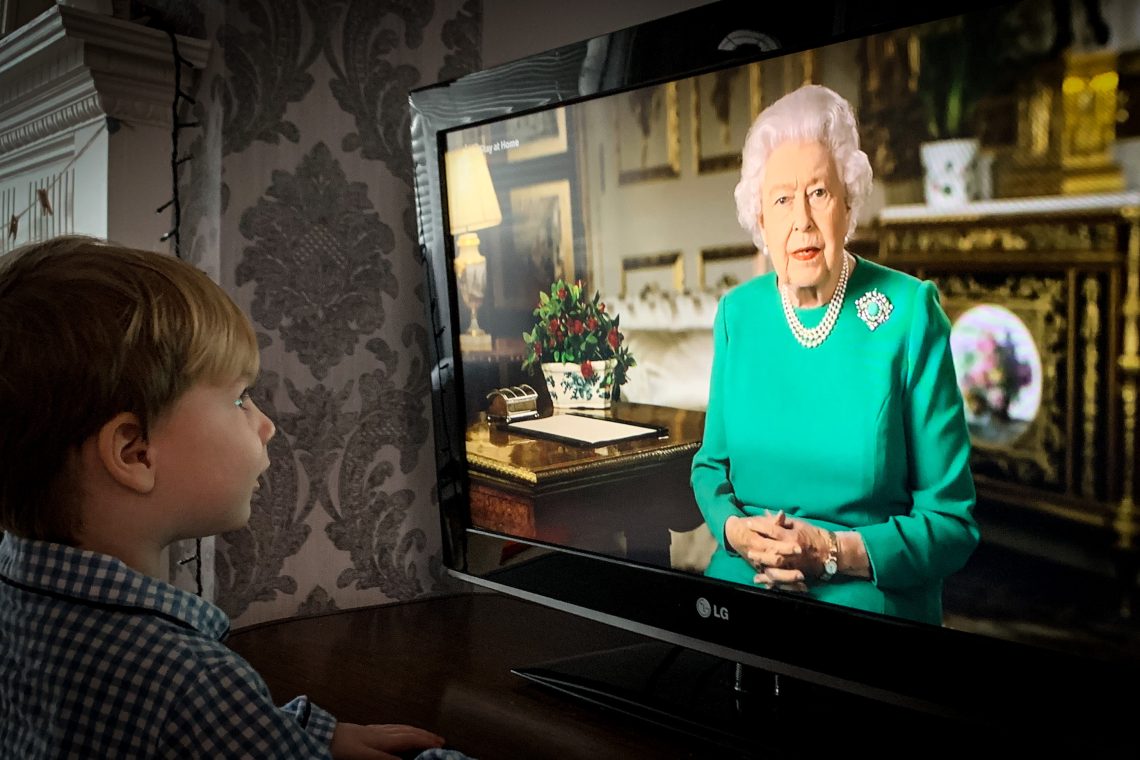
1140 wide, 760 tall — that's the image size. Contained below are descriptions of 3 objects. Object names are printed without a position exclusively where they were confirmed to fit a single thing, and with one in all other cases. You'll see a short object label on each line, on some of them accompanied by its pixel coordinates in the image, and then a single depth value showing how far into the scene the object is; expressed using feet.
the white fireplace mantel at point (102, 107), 4.89
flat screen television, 2.93
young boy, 2.64
